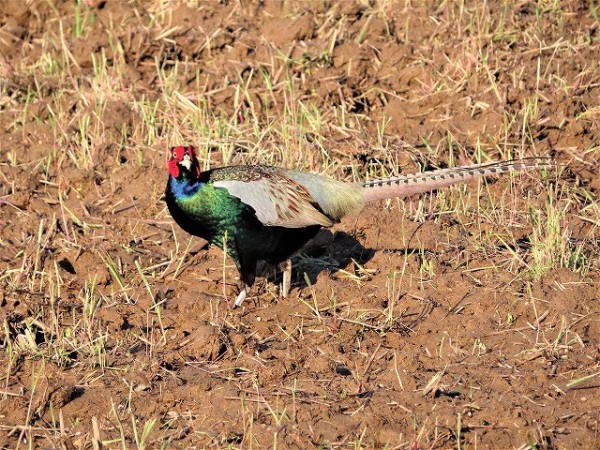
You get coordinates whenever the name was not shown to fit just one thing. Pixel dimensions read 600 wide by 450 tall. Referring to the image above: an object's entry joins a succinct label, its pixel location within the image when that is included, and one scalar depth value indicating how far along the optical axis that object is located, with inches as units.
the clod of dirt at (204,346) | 466.0
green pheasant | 517.3
